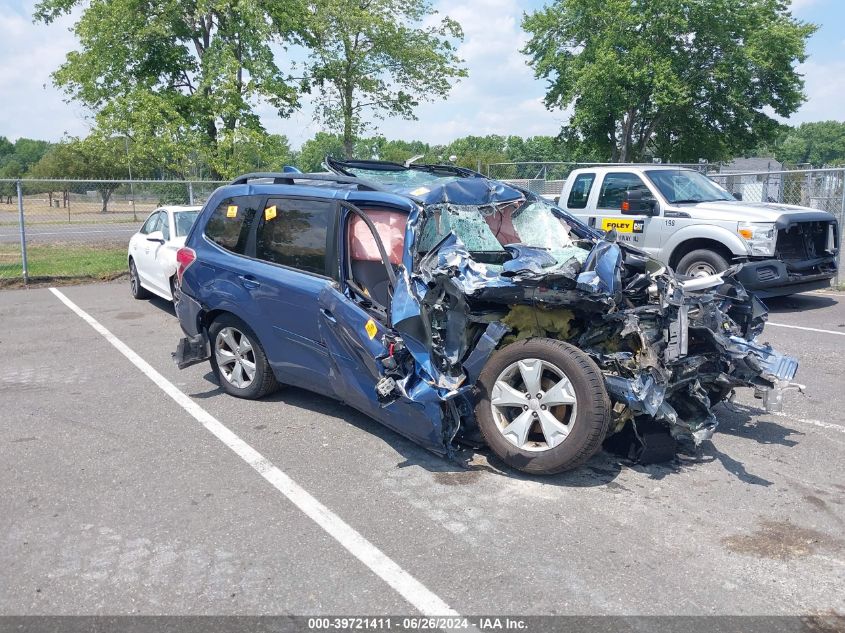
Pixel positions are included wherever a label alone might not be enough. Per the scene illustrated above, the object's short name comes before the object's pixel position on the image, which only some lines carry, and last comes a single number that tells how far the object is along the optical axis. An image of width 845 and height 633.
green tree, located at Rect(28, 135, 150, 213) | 16.98
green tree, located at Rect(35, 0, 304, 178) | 16.30
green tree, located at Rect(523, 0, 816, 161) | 28.45
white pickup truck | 9.23
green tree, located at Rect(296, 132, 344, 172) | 24.22
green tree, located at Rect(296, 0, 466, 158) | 21.28
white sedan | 9.68
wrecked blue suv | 4.18
